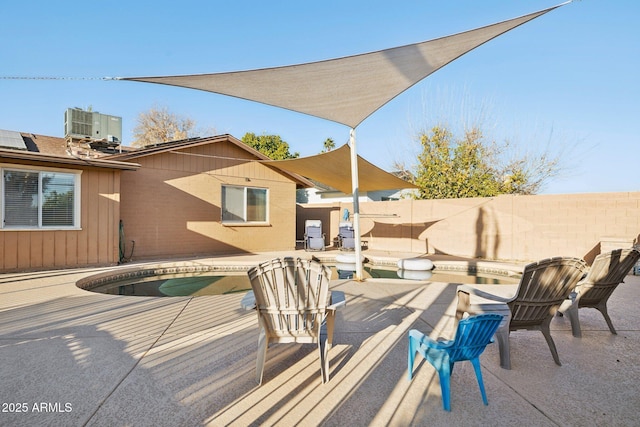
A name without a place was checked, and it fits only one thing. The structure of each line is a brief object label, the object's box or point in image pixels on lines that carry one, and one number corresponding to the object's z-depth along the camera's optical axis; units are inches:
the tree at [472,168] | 571.5
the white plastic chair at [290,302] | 97.8
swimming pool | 260.4
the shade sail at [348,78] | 179.5
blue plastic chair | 81.4
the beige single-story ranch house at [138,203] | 278.2
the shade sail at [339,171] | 356.3
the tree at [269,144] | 1070.4
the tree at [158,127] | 1008.2
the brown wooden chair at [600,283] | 131.2
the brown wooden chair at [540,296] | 107.6
